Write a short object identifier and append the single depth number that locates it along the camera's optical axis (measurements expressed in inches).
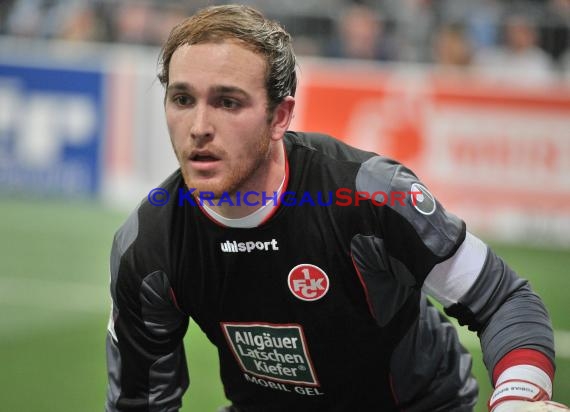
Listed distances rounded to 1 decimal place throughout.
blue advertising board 488.4
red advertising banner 440.5
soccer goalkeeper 124.4
